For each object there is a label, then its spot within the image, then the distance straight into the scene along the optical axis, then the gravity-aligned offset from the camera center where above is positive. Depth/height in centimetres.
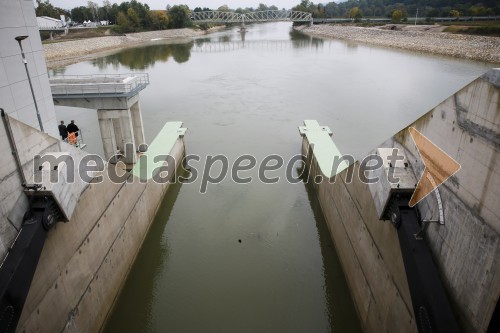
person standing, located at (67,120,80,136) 1313 -365
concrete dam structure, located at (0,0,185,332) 566 -346
